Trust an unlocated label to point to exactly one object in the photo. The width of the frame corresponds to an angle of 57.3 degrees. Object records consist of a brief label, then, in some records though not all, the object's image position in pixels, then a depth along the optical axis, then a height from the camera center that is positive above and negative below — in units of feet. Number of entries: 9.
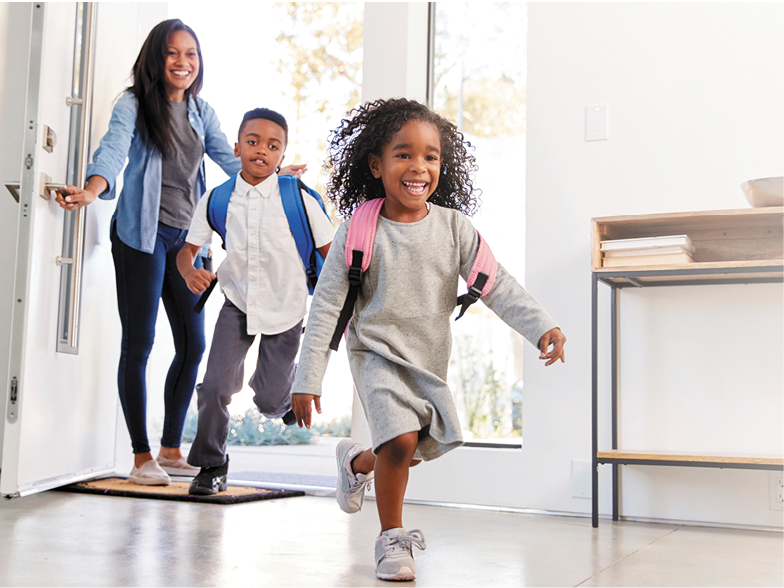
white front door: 7.44 +0.58
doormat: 7.74 -1.69
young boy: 7.73 +0.58
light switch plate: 8.33 +2.67
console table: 6.70 +0.86
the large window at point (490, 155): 8.99 +2.55
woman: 8.49 +1.70
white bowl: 6.77 +1.56
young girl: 4.89 +0.21
